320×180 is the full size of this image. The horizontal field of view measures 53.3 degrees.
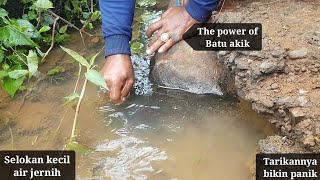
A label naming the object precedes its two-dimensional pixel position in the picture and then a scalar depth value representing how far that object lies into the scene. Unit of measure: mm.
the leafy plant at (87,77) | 1249
